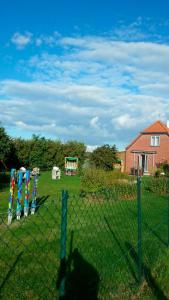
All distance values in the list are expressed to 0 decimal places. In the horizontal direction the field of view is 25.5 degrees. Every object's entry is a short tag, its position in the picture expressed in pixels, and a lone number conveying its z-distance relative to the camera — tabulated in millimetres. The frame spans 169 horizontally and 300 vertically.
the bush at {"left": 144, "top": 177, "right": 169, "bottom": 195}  15531
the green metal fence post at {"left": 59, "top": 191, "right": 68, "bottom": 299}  3471
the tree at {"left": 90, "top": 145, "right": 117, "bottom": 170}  31297
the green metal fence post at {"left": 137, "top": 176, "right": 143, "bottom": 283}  4953
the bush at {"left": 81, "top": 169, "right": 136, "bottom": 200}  13891
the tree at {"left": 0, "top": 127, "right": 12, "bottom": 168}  27984
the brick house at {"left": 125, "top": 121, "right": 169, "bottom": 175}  38250
